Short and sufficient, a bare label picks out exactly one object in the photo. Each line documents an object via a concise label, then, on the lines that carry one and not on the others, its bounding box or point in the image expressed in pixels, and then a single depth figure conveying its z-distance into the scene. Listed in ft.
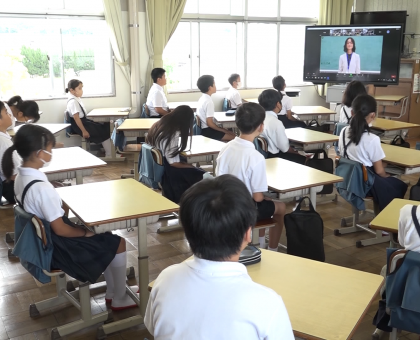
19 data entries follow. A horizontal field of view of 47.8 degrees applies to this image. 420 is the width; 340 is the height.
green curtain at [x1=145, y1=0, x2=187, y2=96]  25.09
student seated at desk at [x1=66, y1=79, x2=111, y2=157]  21.38
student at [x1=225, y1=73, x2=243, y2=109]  24.98
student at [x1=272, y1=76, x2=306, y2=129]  21.34
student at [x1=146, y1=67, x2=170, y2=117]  21.74
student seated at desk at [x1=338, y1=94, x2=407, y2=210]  12.25
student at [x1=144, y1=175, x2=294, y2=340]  3.56
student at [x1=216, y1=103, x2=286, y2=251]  9.77
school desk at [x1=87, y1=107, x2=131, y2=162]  22.58
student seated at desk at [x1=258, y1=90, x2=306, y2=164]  14.52
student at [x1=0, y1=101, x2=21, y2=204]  12.42
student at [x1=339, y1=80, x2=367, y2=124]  16.07
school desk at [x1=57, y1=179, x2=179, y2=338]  8.50
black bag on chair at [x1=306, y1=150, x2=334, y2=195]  15.11
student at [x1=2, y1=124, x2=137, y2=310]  7.91
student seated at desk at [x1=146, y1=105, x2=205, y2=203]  12.51
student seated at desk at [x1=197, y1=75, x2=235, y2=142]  19.65
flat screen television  24.18
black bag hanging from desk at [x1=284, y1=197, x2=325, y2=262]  9.80
